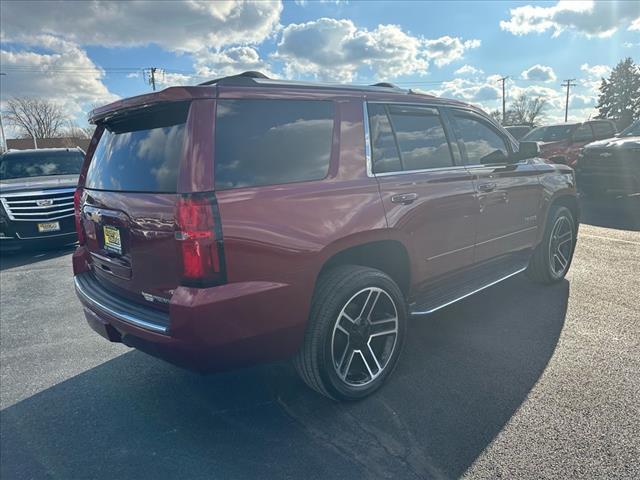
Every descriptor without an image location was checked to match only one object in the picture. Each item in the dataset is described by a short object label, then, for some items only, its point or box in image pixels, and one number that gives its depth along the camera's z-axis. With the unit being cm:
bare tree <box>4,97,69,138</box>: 7181
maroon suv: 222
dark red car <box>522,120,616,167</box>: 1305
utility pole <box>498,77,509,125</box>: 6188
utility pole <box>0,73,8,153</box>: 4647
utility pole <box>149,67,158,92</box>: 4751
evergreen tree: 5950
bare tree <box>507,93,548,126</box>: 7589
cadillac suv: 727
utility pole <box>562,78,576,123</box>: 7144
